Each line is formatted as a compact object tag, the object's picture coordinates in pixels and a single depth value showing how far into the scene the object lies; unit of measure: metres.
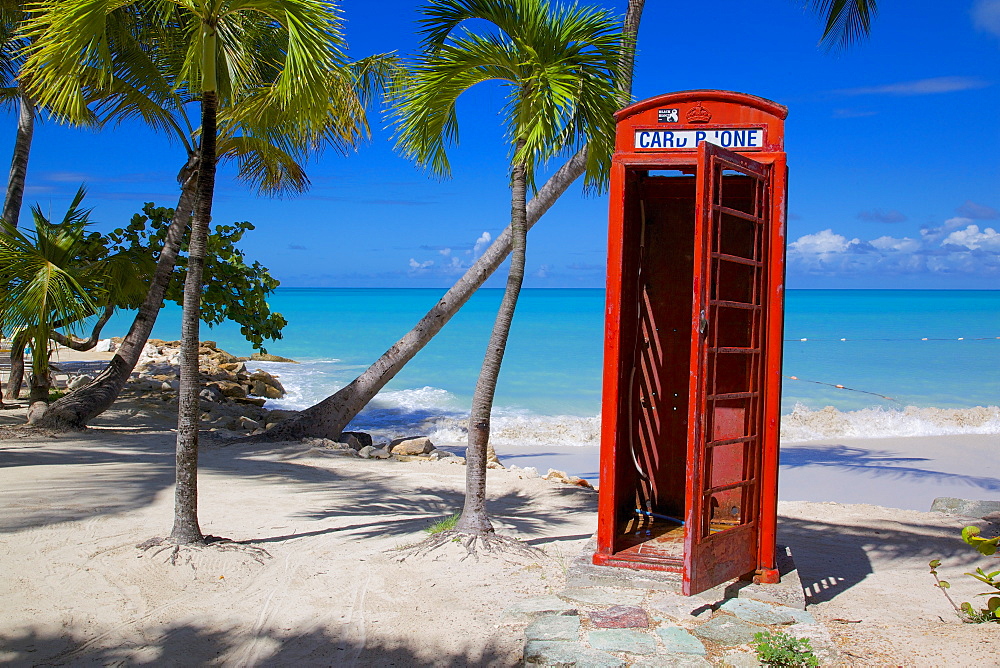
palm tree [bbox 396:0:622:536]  5.18
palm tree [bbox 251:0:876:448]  9.31
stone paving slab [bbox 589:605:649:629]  4.28
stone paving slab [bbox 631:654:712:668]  3.82
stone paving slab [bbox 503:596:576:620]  4.54
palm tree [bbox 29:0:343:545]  4.93
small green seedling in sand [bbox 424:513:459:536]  6.03
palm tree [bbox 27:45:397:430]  9.30
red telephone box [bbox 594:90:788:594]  4.43
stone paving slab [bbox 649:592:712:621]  4.42
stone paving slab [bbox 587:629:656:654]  3.98
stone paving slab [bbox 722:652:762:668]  3.81
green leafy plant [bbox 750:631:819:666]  3.72
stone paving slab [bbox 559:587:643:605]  4.65
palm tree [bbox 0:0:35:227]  11.80
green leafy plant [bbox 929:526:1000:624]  3.64
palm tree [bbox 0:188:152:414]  8.68
